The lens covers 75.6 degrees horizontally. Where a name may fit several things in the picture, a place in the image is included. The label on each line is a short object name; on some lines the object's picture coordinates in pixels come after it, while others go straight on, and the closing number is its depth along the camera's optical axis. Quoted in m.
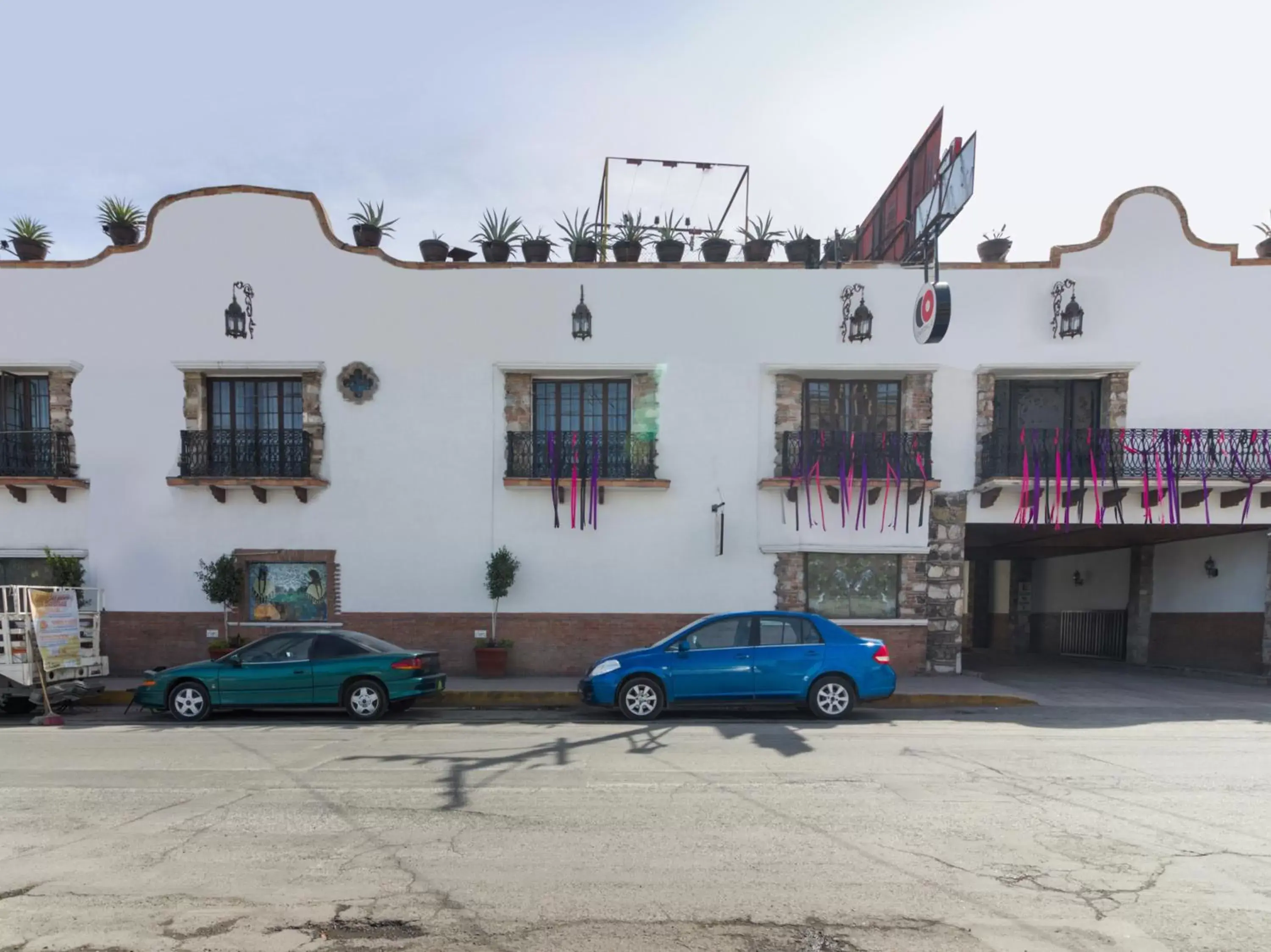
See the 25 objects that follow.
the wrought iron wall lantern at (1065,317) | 14.84
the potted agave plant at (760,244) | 15.70
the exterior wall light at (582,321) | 15.22
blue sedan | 10.96
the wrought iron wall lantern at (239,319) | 15.20
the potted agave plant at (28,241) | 15.88
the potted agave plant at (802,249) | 15.73
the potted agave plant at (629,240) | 15.57
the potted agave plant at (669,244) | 15.64
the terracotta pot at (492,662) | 14.79
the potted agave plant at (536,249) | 15.78
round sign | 13.05
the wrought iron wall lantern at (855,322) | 14.93
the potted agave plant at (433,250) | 15.81
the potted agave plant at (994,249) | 15.38
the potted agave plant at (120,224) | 15.83
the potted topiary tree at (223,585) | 14.81
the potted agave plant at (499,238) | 15.77
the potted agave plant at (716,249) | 15.52
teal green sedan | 11.39
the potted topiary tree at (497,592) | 14.80
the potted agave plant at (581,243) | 15.89
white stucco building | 15.12
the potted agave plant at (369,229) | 15.77
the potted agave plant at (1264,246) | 15.33
